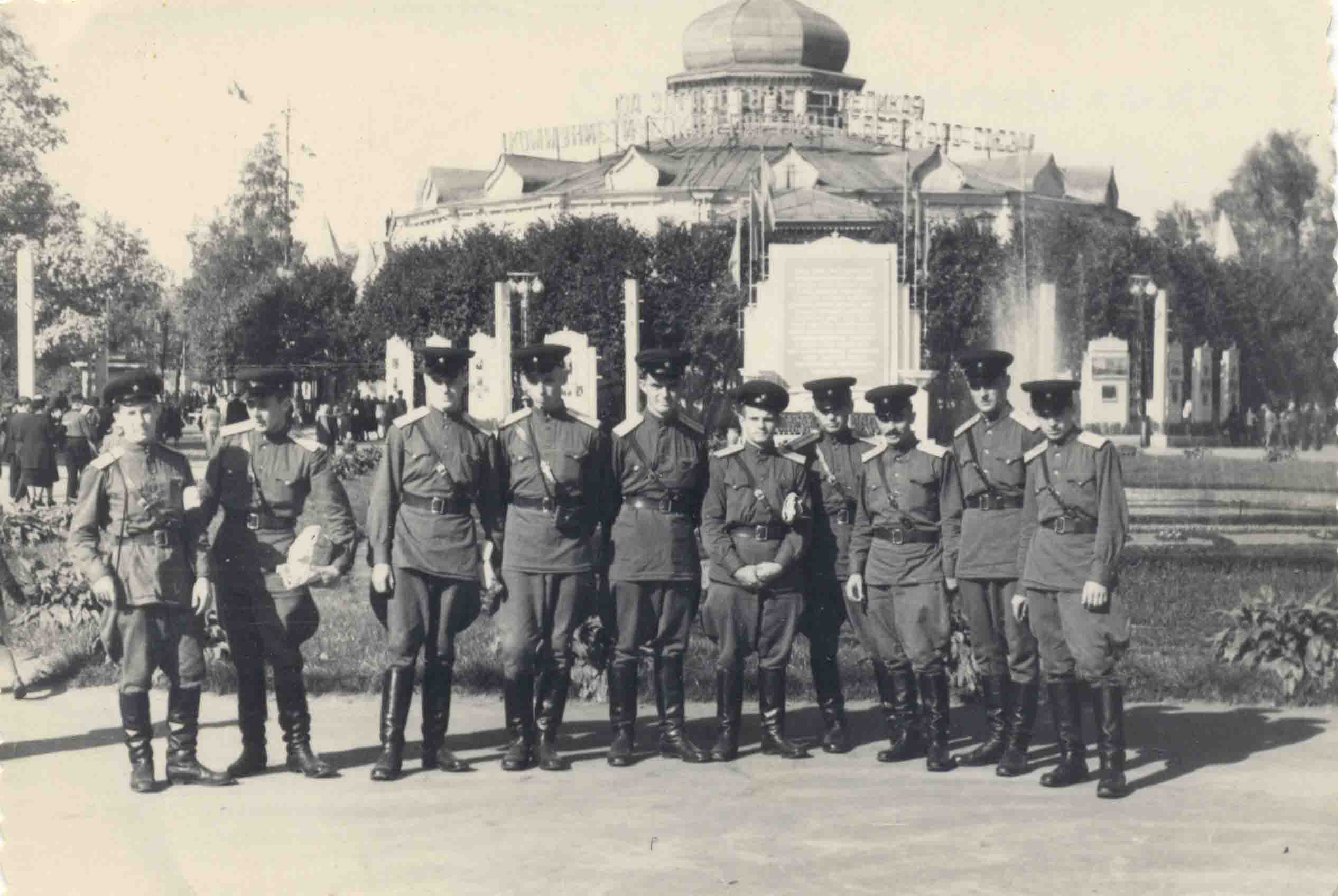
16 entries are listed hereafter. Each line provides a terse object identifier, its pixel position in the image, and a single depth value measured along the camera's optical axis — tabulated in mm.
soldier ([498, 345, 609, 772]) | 7371
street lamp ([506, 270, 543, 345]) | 32625
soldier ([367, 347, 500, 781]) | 7164
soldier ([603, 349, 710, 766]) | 7480
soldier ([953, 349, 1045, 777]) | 7336
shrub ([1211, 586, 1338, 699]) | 8477
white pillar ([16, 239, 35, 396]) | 11070
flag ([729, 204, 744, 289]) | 21281
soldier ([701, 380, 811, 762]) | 7555
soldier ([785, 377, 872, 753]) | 7844
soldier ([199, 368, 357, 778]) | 7145
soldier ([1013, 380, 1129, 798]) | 6836
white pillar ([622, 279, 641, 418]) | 28594
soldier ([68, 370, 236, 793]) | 6809
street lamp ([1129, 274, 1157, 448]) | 16438
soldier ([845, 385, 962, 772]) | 7473
